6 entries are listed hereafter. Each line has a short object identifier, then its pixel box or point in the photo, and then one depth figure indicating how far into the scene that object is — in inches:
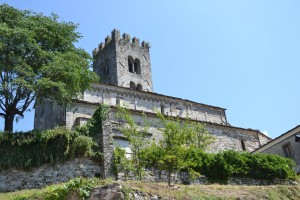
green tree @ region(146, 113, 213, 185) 661.9
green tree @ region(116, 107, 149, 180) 699.0
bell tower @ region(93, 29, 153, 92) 1748.3
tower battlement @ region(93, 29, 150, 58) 1844.2
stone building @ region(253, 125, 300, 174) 1005.6
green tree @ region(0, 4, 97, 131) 812.6
